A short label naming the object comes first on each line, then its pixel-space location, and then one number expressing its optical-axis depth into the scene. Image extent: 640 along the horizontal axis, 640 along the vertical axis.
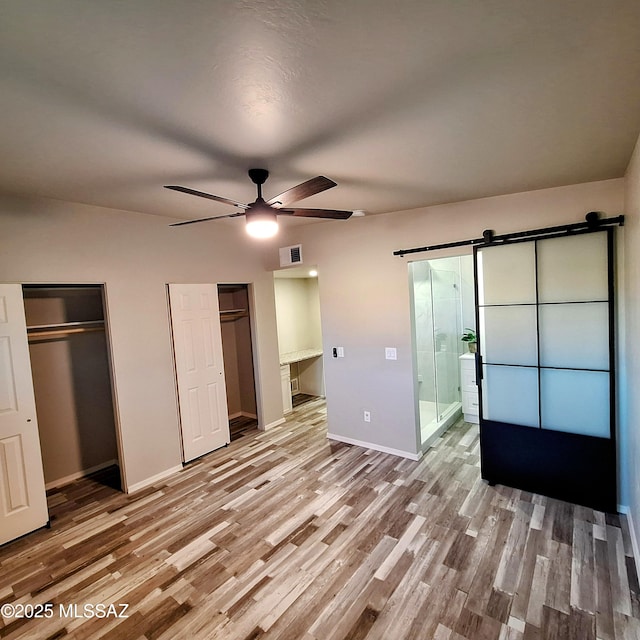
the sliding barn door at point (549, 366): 2.70
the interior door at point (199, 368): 3.85
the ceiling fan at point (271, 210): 1.96
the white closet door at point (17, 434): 2.70
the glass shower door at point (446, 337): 4.57
